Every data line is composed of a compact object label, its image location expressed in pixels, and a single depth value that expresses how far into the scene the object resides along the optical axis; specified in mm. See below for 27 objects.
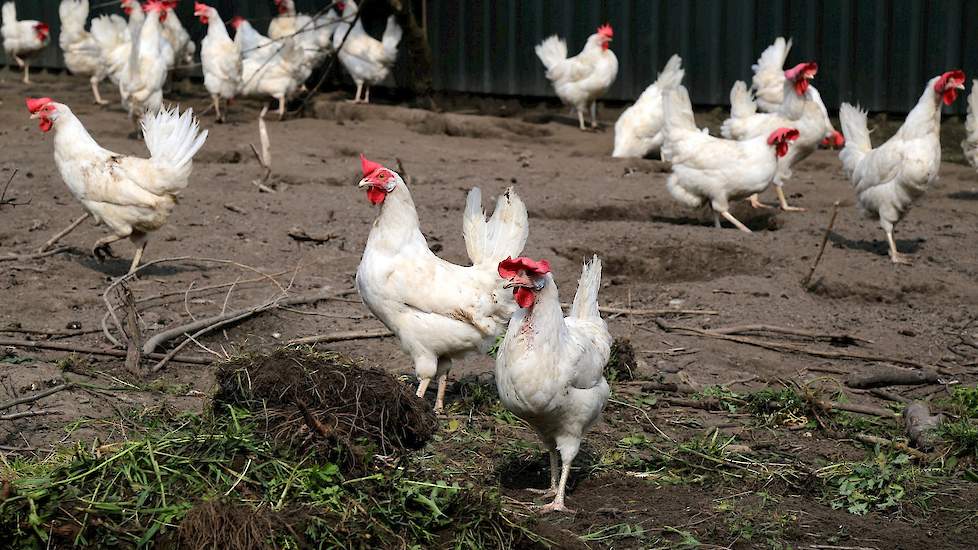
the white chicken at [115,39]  14659
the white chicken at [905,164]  8906
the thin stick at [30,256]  7773
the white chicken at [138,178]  7918
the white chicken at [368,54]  16250
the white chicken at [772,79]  12992
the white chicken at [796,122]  10914
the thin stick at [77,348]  6109
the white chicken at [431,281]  5719
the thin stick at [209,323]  6275
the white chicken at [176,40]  16125
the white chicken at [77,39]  16953
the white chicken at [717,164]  9789
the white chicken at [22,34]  18250
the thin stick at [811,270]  7602
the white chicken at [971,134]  10906
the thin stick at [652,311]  7375
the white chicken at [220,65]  14758
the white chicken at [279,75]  15328
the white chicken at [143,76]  13219
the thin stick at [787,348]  6643
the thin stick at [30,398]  4977
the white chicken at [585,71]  14508
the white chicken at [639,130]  12898
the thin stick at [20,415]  4934
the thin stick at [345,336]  6500
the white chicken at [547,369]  4477
